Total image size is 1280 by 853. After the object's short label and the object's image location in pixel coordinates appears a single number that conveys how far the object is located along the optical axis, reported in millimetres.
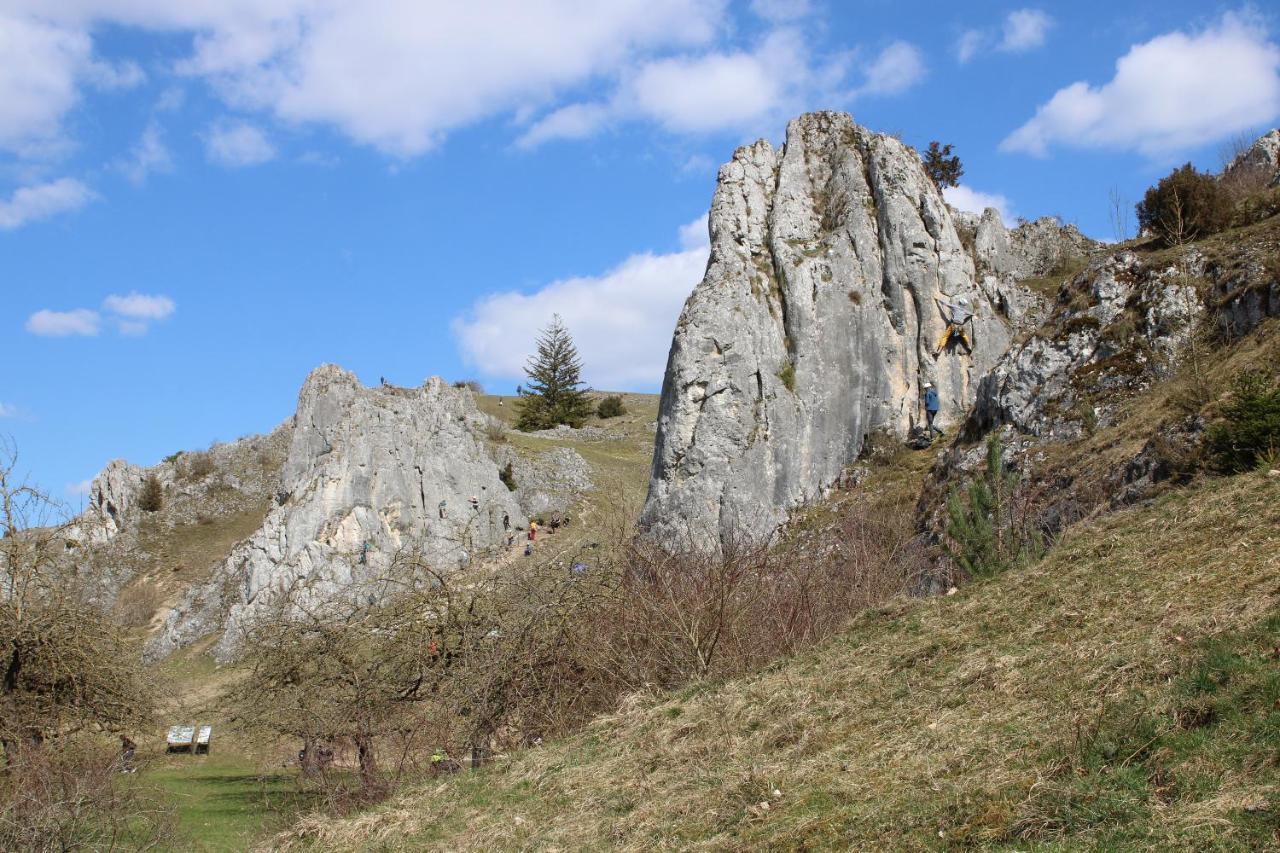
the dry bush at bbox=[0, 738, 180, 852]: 10367
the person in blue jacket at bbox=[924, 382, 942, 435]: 31391
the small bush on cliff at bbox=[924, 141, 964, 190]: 43250
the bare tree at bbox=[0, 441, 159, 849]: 13648
